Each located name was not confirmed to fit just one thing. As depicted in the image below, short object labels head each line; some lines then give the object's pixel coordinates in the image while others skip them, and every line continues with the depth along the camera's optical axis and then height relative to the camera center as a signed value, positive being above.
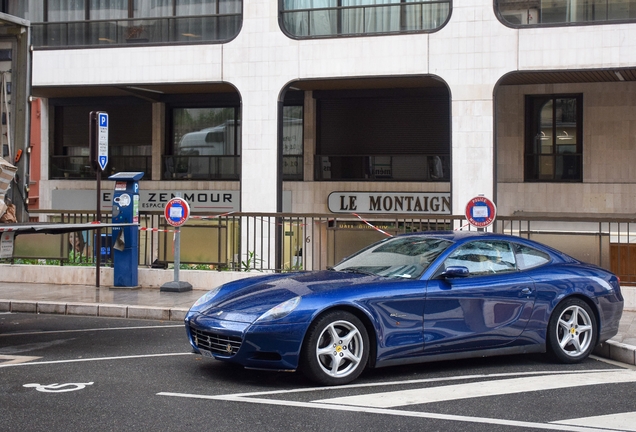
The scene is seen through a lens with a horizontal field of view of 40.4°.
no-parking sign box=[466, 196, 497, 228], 12.84 -0.13
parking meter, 13.93 -0.52
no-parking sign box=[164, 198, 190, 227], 13.51 -0.19
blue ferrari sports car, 7.01 -0.94
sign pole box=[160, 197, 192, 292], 13.52 -0.33
